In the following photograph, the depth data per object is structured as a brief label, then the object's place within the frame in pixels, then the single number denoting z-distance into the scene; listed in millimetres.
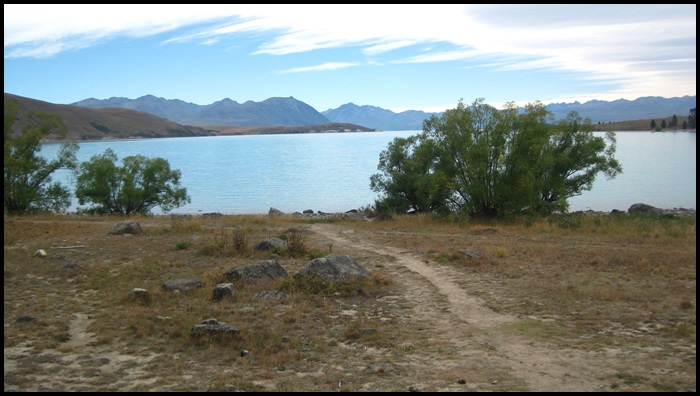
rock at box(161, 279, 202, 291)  12305
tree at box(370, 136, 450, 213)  31641
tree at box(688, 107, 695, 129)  153188
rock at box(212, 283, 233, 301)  11609
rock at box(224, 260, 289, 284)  12967
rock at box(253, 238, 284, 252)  17564
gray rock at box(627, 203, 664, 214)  39250
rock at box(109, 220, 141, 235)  21641
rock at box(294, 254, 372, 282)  12766
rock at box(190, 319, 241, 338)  8898
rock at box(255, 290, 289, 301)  11702
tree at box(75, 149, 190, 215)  36281
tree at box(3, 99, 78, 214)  34125
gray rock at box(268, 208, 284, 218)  38250
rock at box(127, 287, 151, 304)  11382
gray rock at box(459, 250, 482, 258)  15905
